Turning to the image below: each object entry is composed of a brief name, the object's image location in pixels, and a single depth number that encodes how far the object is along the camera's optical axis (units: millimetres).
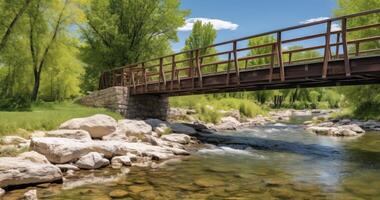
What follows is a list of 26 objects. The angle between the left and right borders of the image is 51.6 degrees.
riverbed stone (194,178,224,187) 10430
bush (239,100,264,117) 39844
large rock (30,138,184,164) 12055
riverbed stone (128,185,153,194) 9648
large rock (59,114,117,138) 16859
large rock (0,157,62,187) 9469
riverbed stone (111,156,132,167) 12967
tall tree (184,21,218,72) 51094
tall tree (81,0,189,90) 34312
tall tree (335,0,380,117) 31508
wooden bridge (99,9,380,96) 14203
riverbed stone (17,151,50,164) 10926
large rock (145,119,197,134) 22062
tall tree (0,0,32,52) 24027
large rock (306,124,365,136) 24125
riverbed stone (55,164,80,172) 11602
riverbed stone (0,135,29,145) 13708
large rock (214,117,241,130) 27906
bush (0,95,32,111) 22781
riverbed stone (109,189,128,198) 9127
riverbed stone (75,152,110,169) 12117
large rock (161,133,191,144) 18538
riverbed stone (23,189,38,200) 8547
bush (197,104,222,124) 31266
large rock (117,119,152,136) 18734
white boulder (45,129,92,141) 14883
